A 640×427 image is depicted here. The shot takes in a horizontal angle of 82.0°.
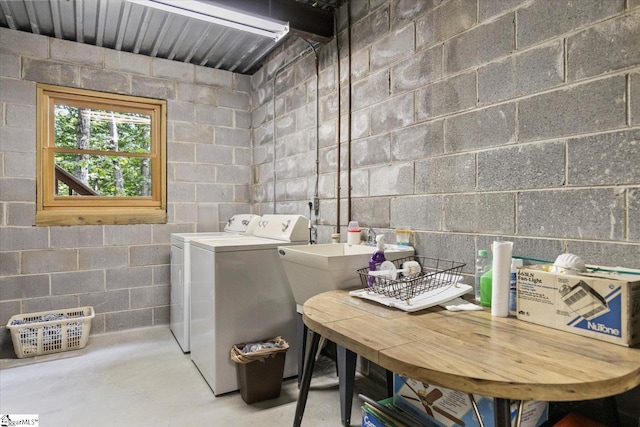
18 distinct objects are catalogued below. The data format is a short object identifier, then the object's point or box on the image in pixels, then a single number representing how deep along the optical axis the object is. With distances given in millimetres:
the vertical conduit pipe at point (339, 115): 2695
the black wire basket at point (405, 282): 1467
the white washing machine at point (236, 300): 2260
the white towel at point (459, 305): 1357
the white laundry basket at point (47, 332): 2840
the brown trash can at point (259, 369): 2164
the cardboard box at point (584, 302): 970
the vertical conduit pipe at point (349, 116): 2586
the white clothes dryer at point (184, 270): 2877
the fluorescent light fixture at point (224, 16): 2252
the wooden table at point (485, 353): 788
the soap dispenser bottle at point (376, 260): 1733
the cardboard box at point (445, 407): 1259
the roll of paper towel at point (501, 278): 1273
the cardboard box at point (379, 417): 1468
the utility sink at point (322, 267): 1719
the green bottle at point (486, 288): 1406
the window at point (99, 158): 3195
